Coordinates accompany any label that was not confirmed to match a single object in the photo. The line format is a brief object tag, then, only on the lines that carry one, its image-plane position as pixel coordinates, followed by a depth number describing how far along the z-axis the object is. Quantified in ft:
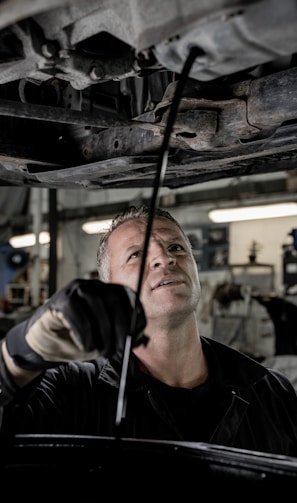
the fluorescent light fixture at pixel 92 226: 31.87
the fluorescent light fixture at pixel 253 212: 23.80
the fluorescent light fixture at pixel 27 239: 33.50
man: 5.45
